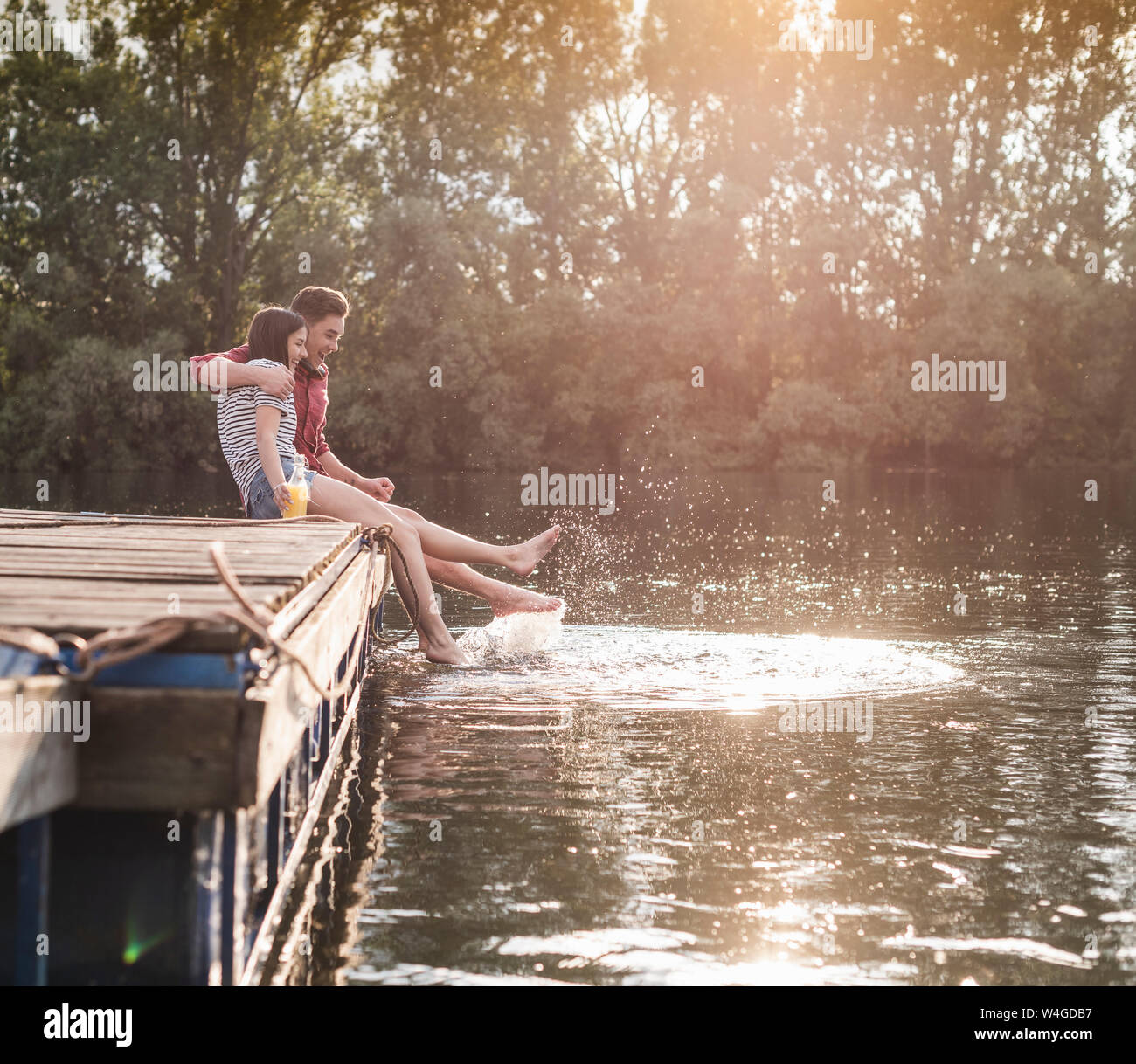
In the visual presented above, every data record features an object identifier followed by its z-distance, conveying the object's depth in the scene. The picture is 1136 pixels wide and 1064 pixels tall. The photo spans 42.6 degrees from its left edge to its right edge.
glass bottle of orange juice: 6.83
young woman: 6.81
